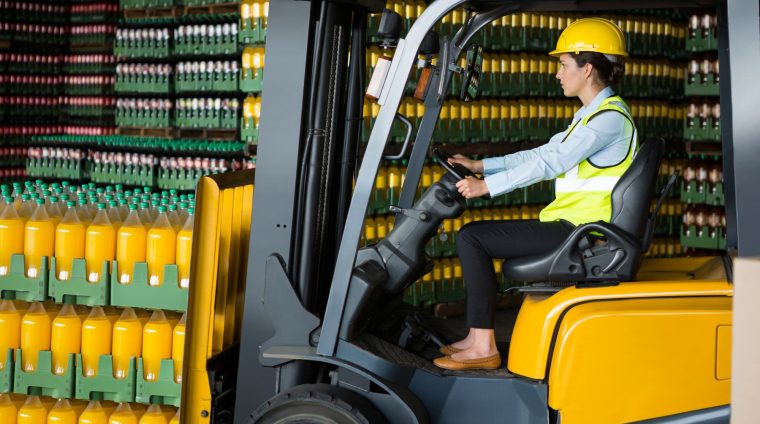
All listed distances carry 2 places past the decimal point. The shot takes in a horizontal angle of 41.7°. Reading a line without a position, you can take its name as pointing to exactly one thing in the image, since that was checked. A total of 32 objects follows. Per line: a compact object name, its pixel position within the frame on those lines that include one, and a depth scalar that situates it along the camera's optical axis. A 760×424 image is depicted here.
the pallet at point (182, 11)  12.14
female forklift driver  4.53
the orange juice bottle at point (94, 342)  5.12
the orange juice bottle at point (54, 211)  5.36
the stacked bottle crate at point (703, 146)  11.39
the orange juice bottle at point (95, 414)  5.13
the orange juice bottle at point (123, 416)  5.08
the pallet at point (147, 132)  12.84
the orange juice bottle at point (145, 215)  5.36
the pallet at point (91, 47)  15.34
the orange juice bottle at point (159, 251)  5.04
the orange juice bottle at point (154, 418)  5.03
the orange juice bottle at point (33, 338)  5.20
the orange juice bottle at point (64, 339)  5.17
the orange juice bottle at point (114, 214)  5.28
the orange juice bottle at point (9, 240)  5.28
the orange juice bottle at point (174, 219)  5.20
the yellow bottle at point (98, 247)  5.15
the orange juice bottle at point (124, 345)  5.07
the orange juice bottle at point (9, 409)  5.28
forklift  4.26
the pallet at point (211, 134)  12.00
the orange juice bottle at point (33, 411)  5.24
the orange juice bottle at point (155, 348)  5.01
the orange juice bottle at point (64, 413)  5.18
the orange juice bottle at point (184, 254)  5.00
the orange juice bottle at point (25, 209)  5.45
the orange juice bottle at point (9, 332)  5.24
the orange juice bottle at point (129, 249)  5.09
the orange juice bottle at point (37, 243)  5.24
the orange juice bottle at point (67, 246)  5.22
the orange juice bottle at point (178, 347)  4.96
